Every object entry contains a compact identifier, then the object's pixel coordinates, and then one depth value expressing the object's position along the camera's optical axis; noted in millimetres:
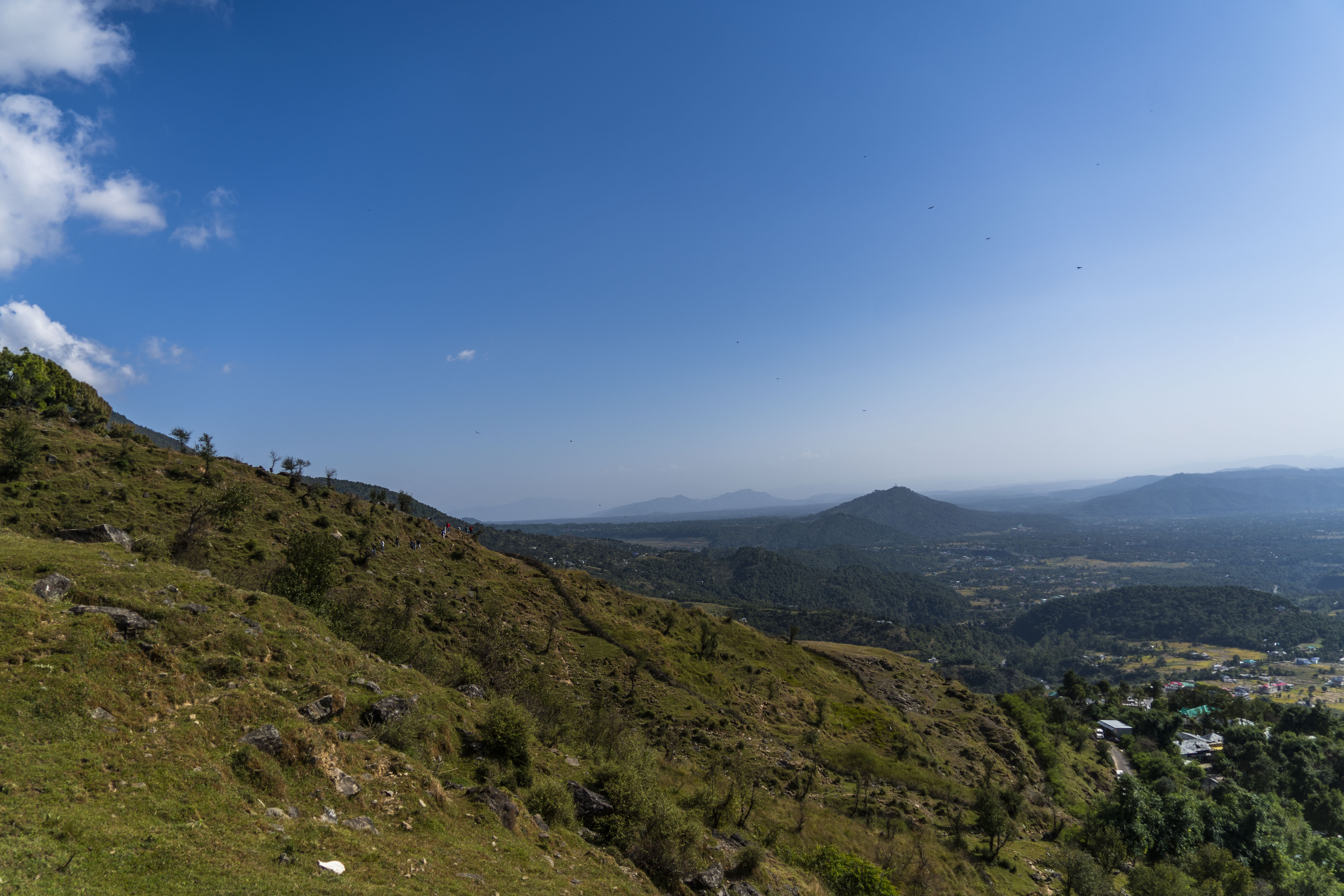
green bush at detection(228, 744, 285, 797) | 16062
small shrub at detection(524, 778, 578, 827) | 23703
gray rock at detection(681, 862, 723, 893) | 23938
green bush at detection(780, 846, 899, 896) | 32750
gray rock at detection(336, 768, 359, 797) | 17781
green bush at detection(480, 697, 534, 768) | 26062
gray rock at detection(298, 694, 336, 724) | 20547
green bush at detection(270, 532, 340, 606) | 37750
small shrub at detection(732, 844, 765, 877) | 27422
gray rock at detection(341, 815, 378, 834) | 16531
